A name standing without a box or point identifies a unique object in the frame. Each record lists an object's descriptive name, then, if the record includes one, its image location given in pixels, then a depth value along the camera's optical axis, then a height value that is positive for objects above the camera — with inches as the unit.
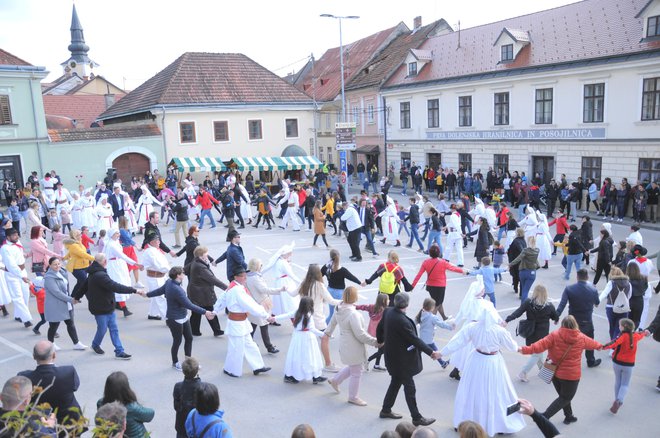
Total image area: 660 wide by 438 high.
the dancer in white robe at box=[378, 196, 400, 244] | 710.5 -110.3
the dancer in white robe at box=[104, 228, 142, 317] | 448.4 -94.1
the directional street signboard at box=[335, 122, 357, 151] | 870.4 +4.5
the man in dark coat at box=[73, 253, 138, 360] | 342.6 -92.0
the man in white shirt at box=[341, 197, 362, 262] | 619.2 -101.5
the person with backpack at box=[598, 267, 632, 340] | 347.6 -105.5
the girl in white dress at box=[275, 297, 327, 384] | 310.7 -118.4
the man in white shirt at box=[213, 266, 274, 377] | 320.5 -106.3
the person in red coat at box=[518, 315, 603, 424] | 262.5 -105.2
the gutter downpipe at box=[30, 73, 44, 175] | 1134.4 +45.9
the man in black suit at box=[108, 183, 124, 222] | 759.1 -75.9
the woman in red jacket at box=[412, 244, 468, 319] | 390.6 -97.0
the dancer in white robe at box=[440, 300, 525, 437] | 258.8 -116.3
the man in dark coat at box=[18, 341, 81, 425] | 218.1 -89.5
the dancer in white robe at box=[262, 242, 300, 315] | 396.8 -100.4
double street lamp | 975.5 +214.1
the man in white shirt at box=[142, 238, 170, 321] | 421.7 -91.1
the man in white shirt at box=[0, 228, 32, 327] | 422.9 -96.0
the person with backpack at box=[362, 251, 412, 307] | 376.2 -95.0
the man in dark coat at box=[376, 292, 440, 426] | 267.7 -104.0
